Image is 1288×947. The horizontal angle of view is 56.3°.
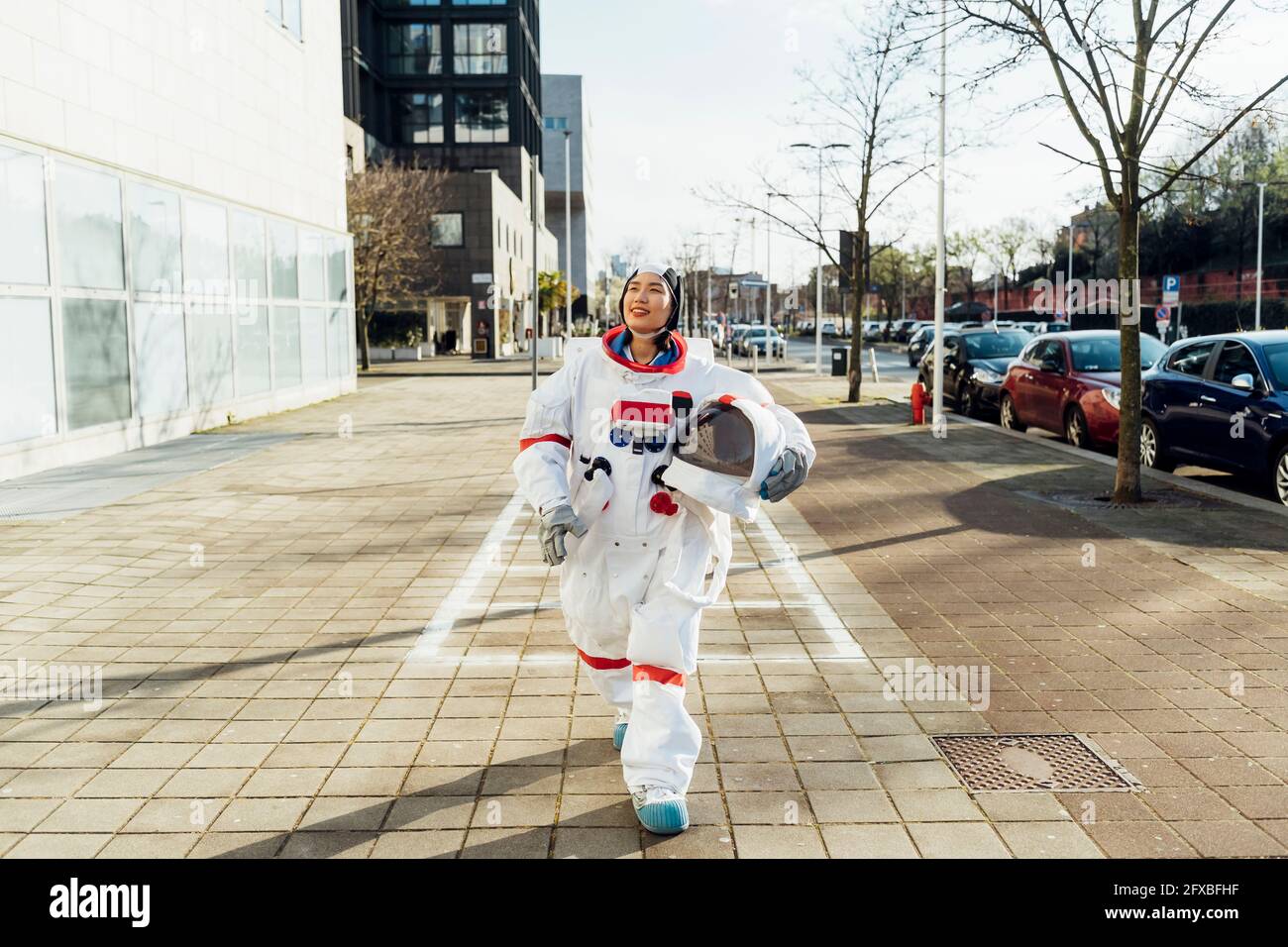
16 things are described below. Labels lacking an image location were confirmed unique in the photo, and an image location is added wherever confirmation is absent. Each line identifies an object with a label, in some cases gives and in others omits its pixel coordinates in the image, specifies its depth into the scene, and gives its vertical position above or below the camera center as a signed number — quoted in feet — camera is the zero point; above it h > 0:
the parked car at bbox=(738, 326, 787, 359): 165.69 +2.16
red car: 50.44 -1.28
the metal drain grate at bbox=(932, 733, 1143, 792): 14.62 -5.18
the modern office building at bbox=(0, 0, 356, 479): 42.83 +6.80
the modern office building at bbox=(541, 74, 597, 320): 360.69 +66.89
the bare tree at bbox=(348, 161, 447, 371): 131.44 +15.65
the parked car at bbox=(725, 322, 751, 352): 188.85 +4.39
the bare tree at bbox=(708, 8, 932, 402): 79.71 +11.72
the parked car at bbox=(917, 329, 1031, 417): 67.92 -0.45
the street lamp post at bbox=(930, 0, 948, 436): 57.47 +4.01
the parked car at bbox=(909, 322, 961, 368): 138.53 +1.65
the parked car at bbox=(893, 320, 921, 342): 233.70 +5.54
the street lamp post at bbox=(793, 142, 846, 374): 114.69 +4.32
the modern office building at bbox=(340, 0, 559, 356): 192.65 +45.15
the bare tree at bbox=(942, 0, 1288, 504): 34.94 +7.42
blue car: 36.81 -1.74
